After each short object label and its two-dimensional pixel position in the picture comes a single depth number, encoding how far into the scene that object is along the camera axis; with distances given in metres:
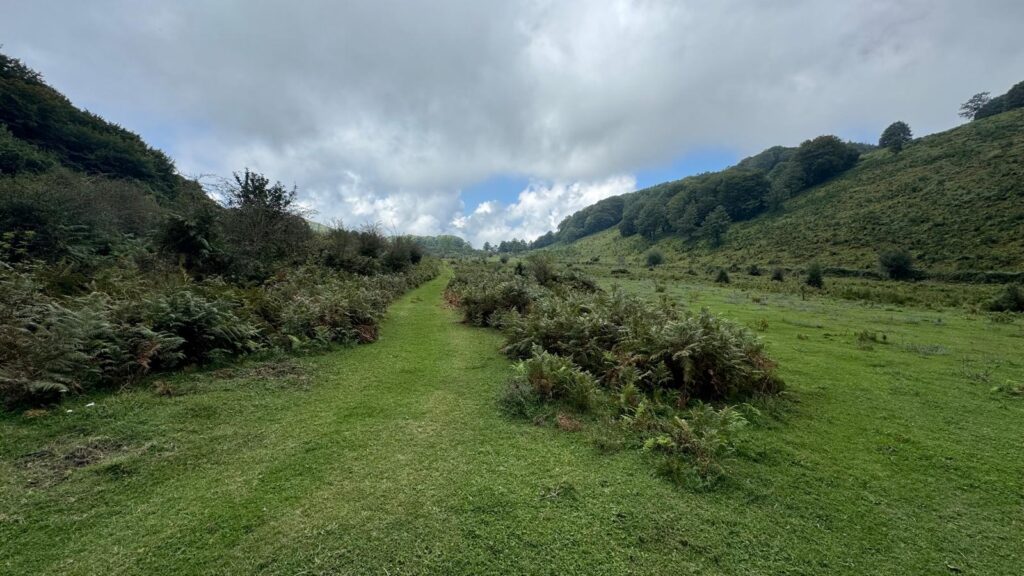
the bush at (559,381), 6.58
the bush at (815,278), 33.26
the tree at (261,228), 15.21
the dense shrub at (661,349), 7.09
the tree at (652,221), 94.06
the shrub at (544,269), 21.32
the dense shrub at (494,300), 14.07
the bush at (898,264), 36.00
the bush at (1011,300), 19.83
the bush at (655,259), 68.19
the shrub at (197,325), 7.05
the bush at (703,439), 4.60
